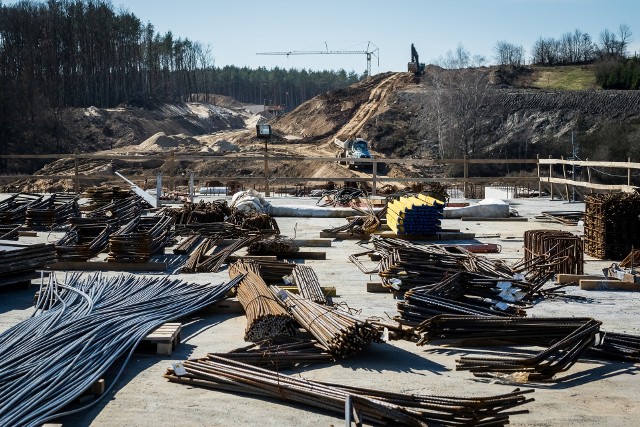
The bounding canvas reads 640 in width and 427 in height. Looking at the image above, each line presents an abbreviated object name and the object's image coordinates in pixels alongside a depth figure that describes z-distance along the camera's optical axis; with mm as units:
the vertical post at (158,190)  19145
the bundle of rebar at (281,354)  6848
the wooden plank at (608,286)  10531
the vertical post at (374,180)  23859
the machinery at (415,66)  77688
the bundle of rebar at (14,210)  17094
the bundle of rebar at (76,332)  5750
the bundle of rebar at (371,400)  5523
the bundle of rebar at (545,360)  6762
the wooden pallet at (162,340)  7375
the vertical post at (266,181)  23594
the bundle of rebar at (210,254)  11992
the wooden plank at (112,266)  12188
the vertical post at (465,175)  24130
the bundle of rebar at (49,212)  17094
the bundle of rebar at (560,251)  11273
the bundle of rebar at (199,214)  16406
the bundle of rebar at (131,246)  12289
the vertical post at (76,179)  24500
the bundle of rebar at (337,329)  6996
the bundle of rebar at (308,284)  9164
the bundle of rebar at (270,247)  13211
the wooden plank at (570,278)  10812
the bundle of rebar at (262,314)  7523
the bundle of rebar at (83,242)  12516
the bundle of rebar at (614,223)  12641
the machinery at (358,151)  44688
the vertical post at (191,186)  20984
